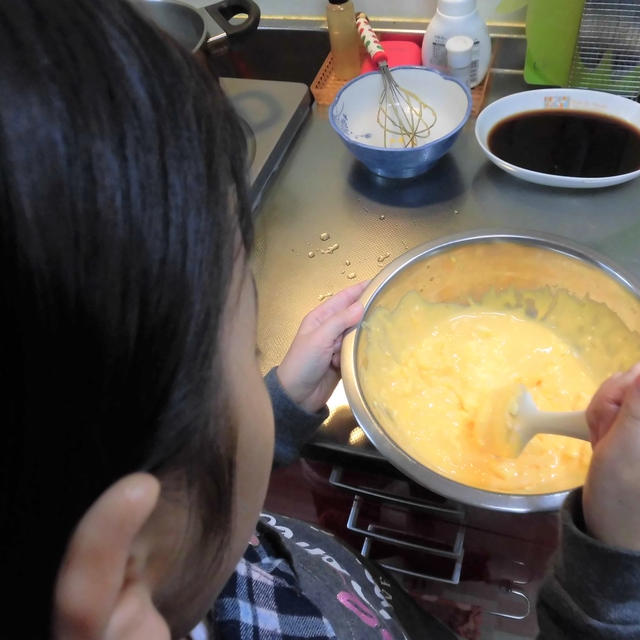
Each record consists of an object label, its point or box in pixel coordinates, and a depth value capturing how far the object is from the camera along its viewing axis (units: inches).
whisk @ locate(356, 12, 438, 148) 38.7
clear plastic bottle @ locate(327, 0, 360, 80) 41.1
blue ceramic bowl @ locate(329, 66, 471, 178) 35.4
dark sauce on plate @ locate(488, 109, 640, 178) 34.5
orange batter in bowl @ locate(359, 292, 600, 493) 27.1
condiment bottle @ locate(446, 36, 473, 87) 37.7
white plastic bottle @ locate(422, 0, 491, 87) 37.4
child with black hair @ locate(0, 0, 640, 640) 8.1
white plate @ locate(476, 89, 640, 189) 33.8
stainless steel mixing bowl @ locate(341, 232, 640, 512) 28.0
